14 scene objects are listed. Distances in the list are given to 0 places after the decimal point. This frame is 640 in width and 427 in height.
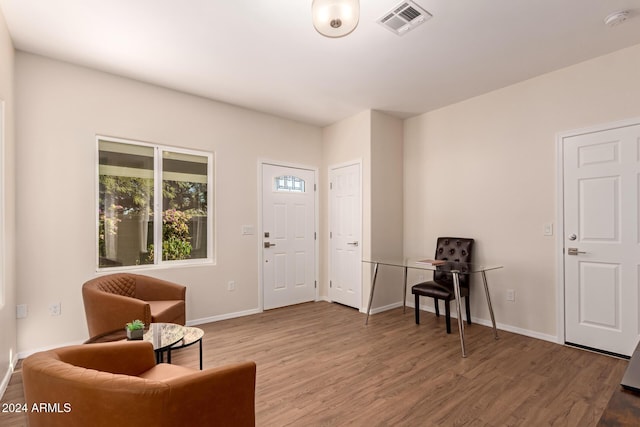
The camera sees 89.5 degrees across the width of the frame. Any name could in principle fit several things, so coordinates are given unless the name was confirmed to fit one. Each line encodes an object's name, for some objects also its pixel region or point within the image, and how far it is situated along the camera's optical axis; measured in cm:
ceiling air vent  232
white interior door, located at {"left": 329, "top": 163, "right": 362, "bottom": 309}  457
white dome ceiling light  189
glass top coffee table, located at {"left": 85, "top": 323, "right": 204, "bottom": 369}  212
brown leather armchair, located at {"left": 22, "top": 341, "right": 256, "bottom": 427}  116
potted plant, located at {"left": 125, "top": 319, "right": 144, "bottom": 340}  215
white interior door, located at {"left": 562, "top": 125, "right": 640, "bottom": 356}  286
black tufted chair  350
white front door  456
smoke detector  238
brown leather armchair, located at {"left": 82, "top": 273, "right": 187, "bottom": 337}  270
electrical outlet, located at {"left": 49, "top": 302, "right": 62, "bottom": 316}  305
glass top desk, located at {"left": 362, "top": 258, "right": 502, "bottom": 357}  297
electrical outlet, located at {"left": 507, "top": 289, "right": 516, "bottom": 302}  361
